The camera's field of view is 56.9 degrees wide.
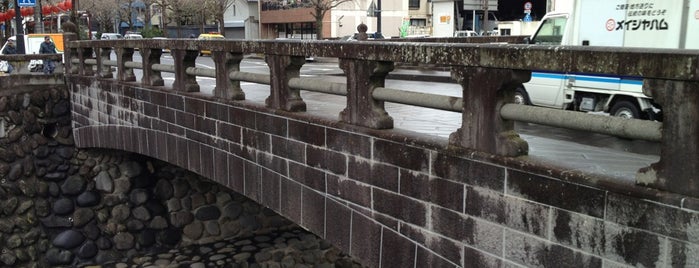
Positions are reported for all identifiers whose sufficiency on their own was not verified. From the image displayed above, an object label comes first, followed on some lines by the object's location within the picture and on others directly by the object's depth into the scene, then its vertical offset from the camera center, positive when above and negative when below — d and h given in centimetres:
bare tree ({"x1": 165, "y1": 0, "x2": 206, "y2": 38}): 5564 +331
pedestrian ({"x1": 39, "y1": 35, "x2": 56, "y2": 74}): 1752 -8
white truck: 860 +11
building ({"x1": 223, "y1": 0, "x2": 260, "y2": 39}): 6000 +235
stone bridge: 319 -83
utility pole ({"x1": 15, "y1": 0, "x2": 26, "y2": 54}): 2112 +30
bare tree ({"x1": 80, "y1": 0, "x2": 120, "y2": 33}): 6494 +363
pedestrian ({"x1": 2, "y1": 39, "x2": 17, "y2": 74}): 2202 -17
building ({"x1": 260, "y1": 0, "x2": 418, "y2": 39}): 5056 +213
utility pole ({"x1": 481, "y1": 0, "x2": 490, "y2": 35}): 3467 +200
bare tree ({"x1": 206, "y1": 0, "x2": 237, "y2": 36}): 5134 +306
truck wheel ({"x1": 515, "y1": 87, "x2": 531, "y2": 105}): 1074 -87
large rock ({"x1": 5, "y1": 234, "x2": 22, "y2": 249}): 1257 -383
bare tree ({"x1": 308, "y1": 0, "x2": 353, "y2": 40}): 3619 +179
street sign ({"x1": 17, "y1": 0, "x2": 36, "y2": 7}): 1986 +129
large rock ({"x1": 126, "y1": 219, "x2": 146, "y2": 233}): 1316 -368
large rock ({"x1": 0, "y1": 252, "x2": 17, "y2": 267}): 1239 -410
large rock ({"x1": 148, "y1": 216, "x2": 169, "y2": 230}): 1322 -365
